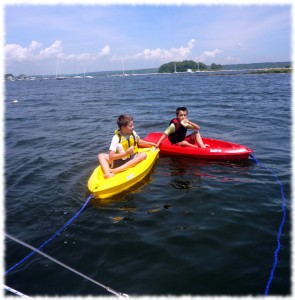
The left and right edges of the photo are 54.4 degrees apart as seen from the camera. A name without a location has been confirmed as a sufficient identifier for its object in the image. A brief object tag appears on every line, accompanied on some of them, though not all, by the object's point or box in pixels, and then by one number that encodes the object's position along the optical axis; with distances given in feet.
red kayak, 24.80
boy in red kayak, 25.93
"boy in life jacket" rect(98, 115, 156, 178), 20.56
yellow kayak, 18.53
